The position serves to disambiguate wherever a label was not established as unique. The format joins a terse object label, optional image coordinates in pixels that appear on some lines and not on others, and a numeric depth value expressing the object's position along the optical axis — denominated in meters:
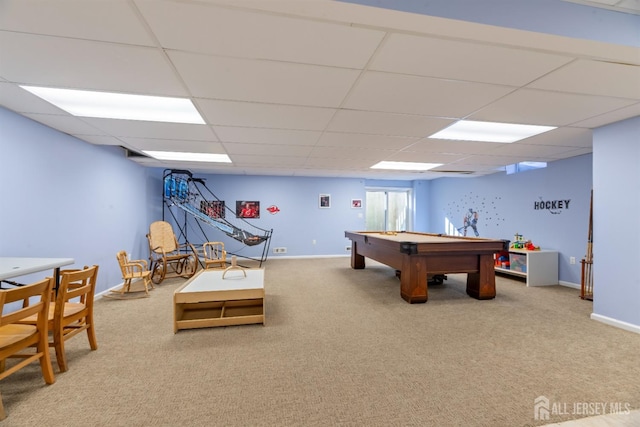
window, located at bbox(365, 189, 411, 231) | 9.08
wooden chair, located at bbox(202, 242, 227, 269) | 5.14
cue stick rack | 4.11
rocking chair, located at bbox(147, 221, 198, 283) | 5.11
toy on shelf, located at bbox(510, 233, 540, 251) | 5.34
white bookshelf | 4.92
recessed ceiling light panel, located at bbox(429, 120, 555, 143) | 3.21
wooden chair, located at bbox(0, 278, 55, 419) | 1.63
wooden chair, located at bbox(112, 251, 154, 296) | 4.05
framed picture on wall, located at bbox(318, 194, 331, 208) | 7.98
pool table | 3.82
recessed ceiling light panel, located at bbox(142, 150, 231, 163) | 4.75
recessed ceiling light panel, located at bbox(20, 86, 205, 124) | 2.44
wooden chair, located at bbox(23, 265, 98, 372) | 2.11
